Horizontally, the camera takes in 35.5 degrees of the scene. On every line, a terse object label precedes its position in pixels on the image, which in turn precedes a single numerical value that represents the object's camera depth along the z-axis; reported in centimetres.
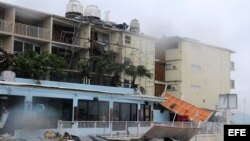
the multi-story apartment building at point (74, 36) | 3003
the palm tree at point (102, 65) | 3181
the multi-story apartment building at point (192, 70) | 4119
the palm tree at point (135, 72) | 3325
